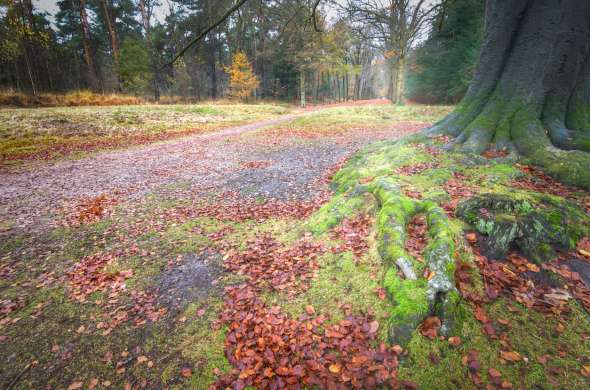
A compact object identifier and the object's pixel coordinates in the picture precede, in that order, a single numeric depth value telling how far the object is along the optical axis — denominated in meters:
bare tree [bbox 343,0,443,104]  23.59
